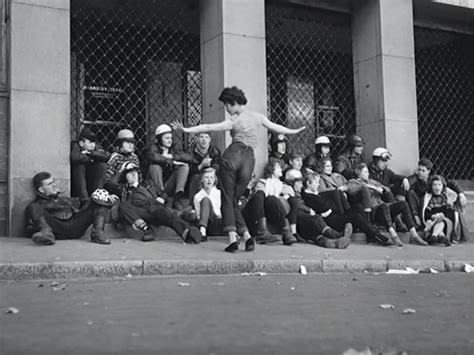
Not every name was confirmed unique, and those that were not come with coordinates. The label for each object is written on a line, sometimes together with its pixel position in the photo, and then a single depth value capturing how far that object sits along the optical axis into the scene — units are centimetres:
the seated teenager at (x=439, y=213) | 1066
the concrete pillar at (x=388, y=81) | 1335
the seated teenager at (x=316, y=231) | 934
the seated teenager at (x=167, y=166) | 994
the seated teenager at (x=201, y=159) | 998
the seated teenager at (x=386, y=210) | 1025
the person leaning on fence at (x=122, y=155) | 993
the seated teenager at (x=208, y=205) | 916
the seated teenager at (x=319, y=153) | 1143
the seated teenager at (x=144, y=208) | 884
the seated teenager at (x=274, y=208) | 923
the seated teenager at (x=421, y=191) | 1107
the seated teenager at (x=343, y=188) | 1017
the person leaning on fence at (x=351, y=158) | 1153
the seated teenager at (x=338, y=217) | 994
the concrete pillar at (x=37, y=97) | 965
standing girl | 813
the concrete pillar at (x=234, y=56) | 1178
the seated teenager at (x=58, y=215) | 838
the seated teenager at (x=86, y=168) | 988
